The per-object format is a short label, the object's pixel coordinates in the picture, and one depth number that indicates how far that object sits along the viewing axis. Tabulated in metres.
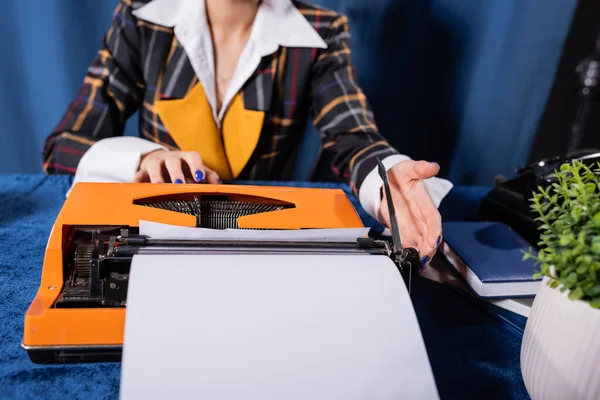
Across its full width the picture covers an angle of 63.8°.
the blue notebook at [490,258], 0.69
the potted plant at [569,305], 0.43
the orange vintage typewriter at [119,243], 0.51
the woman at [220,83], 1.14
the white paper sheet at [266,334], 0.42
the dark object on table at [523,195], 0.87
